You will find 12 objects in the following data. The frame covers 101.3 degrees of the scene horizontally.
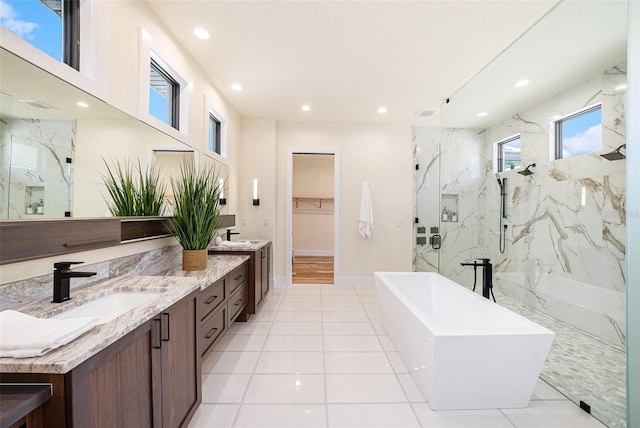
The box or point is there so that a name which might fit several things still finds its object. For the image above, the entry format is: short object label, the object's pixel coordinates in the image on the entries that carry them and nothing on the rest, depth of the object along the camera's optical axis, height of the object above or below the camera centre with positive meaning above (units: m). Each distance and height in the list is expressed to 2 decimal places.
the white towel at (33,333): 0.76 -0.40
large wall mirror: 1.07 +0.32
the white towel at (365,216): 4.45 -0.09
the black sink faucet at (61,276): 1.20 -0.32
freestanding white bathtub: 1.57 -0.92
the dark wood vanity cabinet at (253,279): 2.93 -0.80
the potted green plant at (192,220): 2.12 -0.09
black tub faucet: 2.34 -0.60
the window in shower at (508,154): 2.87 +0.67
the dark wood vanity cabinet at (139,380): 0.74 -0.63
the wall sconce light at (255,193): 4.29 +0.27
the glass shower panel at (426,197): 4.33 +0.25
